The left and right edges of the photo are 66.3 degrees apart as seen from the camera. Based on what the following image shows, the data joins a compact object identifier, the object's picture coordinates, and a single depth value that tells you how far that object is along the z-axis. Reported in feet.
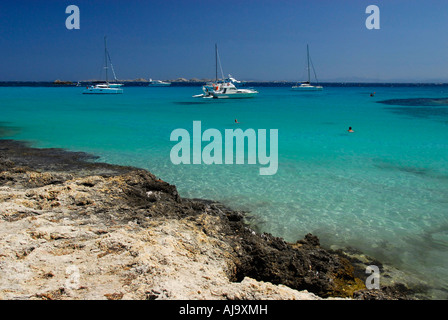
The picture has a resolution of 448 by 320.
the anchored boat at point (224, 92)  189.78
